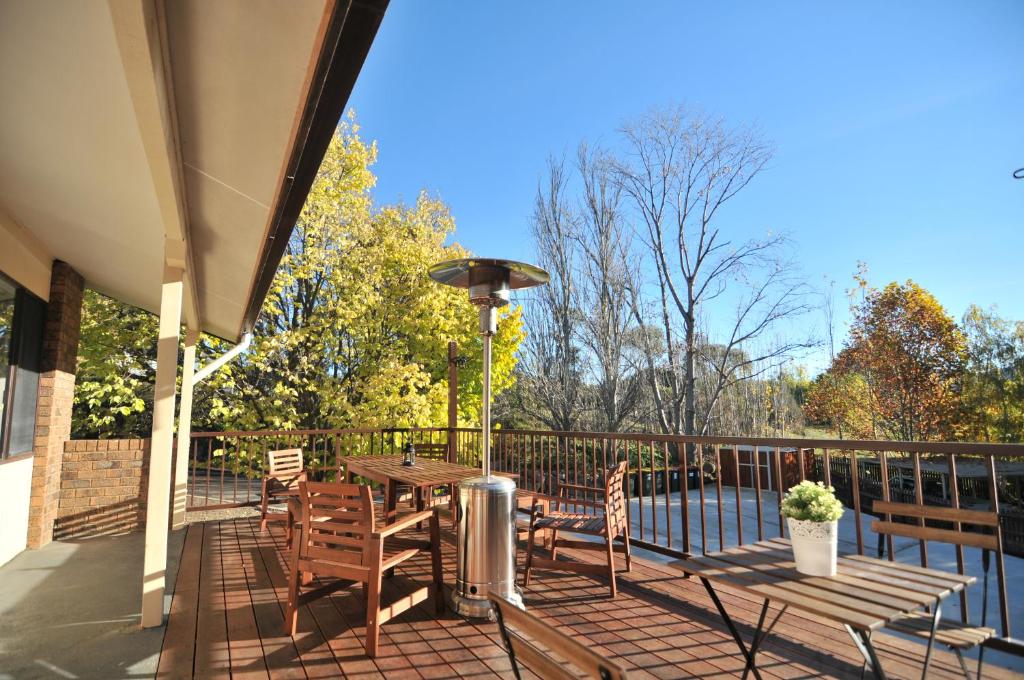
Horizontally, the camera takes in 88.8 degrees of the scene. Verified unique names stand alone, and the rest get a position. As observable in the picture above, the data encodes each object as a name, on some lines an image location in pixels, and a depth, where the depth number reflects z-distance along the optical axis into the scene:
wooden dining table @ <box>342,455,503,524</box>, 3.57
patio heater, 3.02
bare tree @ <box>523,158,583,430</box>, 13.68
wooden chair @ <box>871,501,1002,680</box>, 1.80
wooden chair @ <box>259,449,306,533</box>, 5.11
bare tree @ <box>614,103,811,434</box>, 13.71
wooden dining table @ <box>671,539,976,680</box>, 1.59
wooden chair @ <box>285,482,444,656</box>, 2.70
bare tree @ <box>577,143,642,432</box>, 13.46
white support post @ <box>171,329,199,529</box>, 5.72
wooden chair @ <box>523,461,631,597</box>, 3.32
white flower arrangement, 1.89
